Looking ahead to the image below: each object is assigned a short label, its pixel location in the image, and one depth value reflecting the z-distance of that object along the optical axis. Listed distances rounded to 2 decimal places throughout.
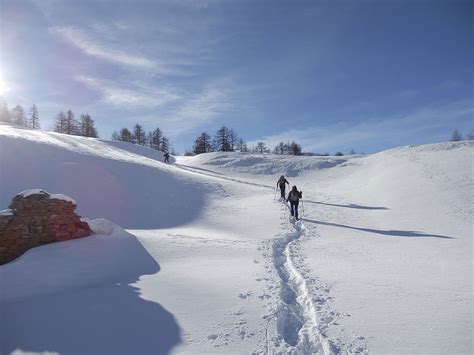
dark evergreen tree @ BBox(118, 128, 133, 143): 84.19
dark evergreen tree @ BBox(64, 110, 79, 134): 78.12
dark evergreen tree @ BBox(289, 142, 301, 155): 89.24
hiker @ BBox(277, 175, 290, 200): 21.65
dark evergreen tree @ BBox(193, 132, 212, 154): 81.56
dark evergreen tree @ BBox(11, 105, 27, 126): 82.50
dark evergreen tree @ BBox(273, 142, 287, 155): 106.03
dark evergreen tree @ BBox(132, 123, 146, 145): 86.38
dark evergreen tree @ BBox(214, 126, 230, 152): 81.25
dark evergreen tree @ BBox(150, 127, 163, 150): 87.28
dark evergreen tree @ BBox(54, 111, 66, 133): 77.75
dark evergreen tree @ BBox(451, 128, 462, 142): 93.69
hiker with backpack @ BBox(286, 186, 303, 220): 16.83
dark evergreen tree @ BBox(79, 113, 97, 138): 78.19
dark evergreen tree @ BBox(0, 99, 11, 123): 75.11
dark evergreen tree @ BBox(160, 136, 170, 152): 88.34
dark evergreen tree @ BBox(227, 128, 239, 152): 82.06
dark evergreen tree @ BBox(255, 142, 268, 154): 108.81
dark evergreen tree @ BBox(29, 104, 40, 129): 81.62
